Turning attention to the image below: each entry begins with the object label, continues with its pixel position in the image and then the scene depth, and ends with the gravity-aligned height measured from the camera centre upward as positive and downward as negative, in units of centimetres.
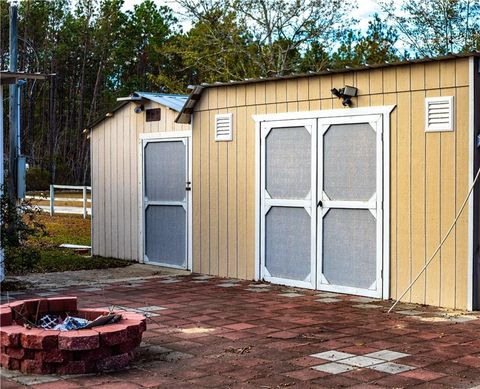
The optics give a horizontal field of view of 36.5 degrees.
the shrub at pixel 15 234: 786 -46
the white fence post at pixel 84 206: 1716 -33
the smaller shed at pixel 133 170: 1017 +34
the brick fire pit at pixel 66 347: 438 -95
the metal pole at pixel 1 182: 801 +12
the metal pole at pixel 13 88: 1288 +193
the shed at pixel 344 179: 689 +14
